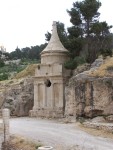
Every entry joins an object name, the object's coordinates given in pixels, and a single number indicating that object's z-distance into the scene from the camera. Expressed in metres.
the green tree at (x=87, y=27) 38.09
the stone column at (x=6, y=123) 22.39
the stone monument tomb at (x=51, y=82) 35.89
